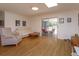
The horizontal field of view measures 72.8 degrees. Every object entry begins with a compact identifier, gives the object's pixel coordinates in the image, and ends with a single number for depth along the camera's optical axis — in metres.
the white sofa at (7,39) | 2.32
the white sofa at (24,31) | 3.47
